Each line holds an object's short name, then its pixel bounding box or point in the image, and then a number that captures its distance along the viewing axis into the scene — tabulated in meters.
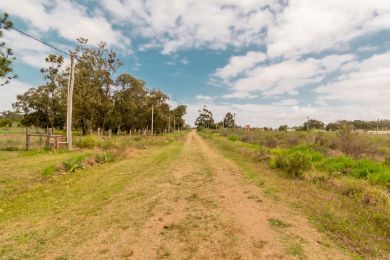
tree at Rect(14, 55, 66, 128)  40.06
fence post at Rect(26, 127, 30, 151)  18.75
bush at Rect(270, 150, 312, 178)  12.28
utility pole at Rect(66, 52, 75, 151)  19.22
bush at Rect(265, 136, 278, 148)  29.33
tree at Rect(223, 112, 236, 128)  136.18
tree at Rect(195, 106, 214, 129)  152.88
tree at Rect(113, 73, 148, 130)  43.68
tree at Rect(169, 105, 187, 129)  110.91
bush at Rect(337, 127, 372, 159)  18.28
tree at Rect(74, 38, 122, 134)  34.84
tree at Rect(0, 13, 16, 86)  16.92
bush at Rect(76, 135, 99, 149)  21.67
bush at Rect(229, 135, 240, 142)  44.53
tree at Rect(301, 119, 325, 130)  93.55
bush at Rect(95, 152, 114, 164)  15.85
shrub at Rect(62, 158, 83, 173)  12.49
